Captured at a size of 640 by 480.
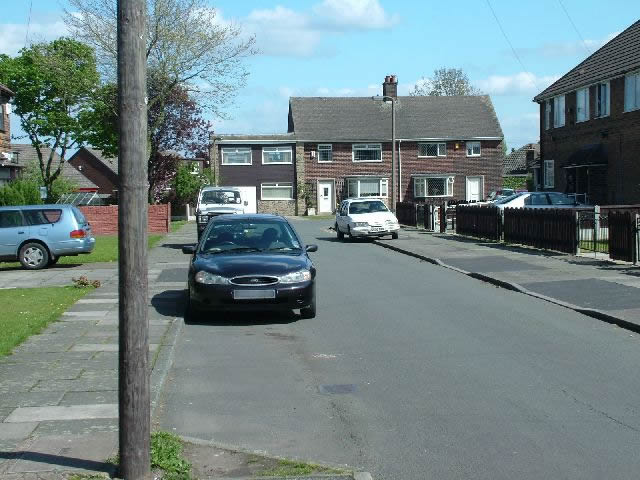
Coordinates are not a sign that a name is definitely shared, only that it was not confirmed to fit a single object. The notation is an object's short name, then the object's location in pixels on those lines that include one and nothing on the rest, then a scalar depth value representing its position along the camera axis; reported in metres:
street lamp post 42.34
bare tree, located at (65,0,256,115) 42.94
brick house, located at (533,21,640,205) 37.22
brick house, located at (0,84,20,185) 37.66
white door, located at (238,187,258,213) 32.44
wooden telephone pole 5.77
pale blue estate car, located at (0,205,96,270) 23.47
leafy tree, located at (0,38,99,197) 52.06
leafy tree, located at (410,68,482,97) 92.94
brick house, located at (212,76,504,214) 65.62
